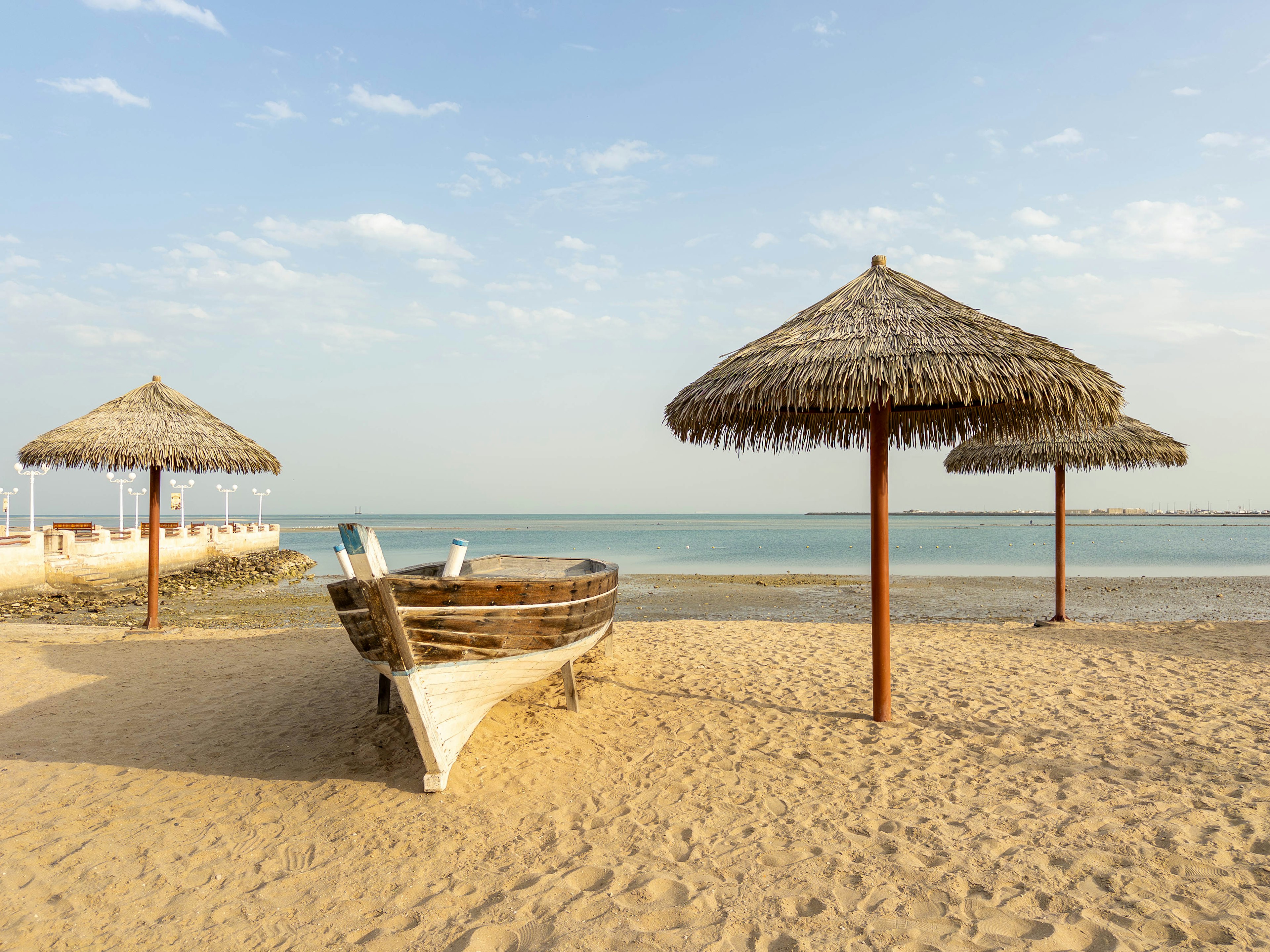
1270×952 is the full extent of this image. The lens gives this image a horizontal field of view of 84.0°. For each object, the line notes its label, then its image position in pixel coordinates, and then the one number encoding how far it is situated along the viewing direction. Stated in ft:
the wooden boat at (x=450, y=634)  12.42
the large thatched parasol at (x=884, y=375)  14.56
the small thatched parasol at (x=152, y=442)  30.68
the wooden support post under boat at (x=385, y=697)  18.06
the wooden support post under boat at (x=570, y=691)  17.78
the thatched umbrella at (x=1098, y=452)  30.45
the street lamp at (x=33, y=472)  38.95
